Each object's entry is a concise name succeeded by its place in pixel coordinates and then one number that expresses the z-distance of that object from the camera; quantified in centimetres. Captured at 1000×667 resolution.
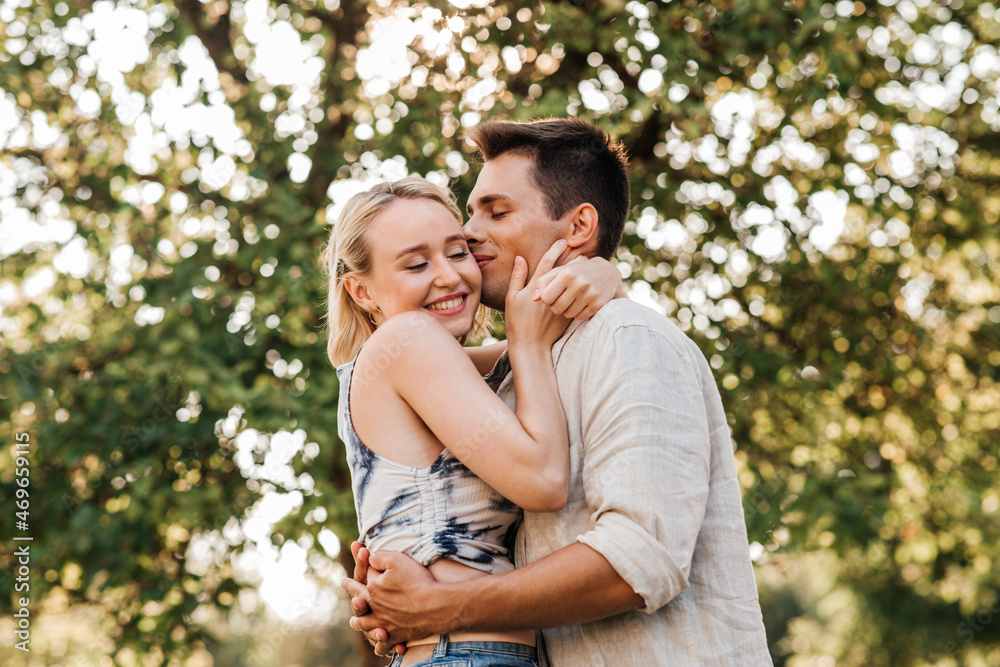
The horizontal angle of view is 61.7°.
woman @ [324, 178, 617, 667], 203
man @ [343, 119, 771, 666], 188
